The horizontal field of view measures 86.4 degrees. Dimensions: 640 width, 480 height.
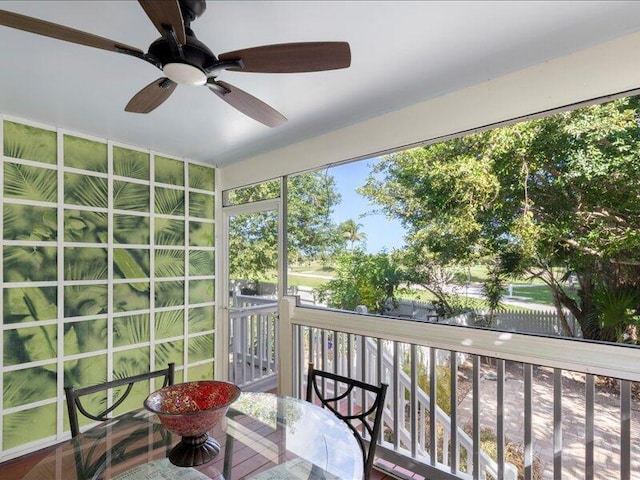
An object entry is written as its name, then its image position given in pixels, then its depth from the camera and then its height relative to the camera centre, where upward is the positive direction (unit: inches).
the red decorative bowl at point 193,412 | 48.8 -26.1
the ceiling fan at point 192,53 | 43.1 +26.9
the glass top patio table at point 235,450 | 51.6 -35.7
